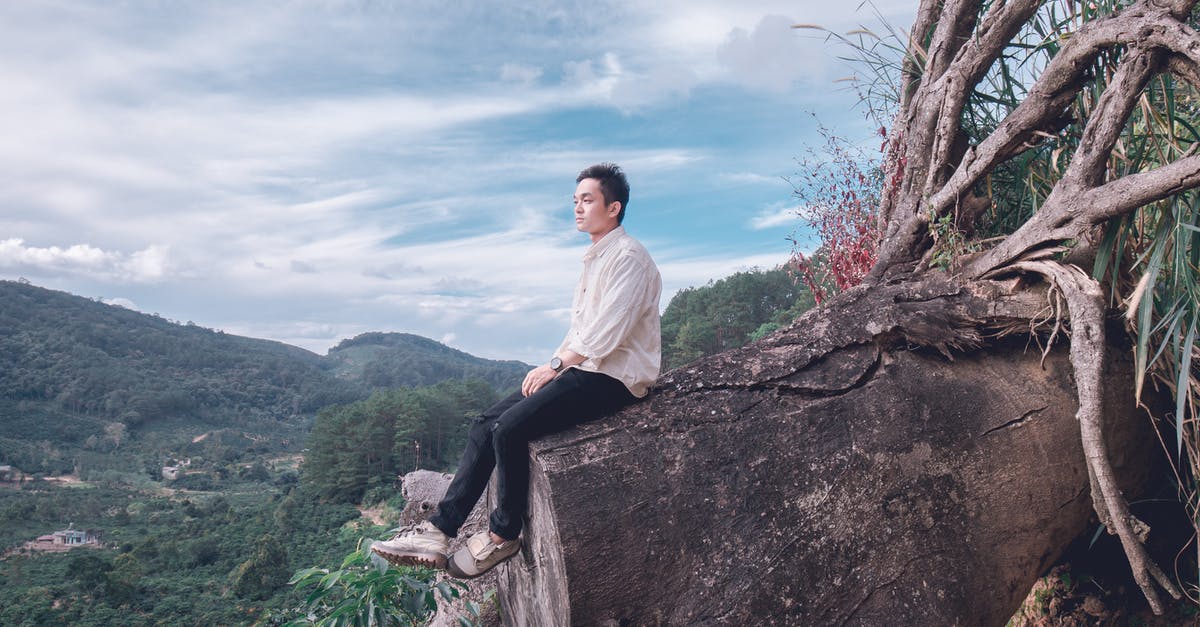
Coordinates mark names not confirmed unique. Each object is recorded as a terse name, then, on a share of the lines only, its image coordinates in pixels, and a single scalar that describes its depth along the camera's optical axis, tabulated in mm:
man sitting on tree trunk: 2719
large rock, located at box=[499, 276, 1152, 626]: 2559
